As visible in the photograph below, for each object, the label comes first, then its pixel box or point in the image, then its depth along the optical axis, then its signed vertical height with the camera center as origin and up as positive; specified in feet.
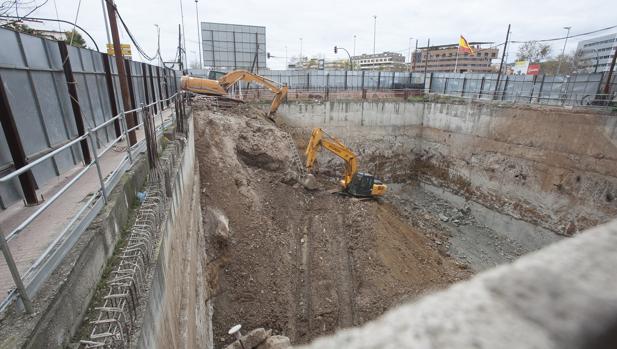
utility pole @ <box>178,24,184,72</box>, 84.07 +10.12
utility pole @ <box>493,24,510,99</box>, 76.40 +5.42
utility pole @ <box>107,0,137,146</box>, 23.04 +1.35
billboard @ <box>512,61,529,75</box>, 101.25 +4.75
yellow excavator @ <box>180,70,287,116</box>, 54.34 -1.24
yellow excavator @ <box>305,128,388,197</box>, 47.67 -14.05
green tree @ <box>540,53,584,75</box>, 161.89 +9.01
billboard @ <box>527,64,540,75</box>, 102.07 +3.85
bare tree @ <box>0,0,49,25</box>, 20.59 +4.35
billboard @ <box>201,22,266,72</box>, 90.48 +9.46
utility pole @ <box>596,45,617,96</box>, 55.67 +0.54
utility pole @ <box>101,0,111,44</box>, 28.34 +5.32
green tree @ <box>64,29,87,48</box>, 63.26 +7.30
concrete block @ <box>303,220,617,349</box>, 2.60 -2.07
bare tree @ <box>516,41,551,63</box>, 174.50 +15.99
